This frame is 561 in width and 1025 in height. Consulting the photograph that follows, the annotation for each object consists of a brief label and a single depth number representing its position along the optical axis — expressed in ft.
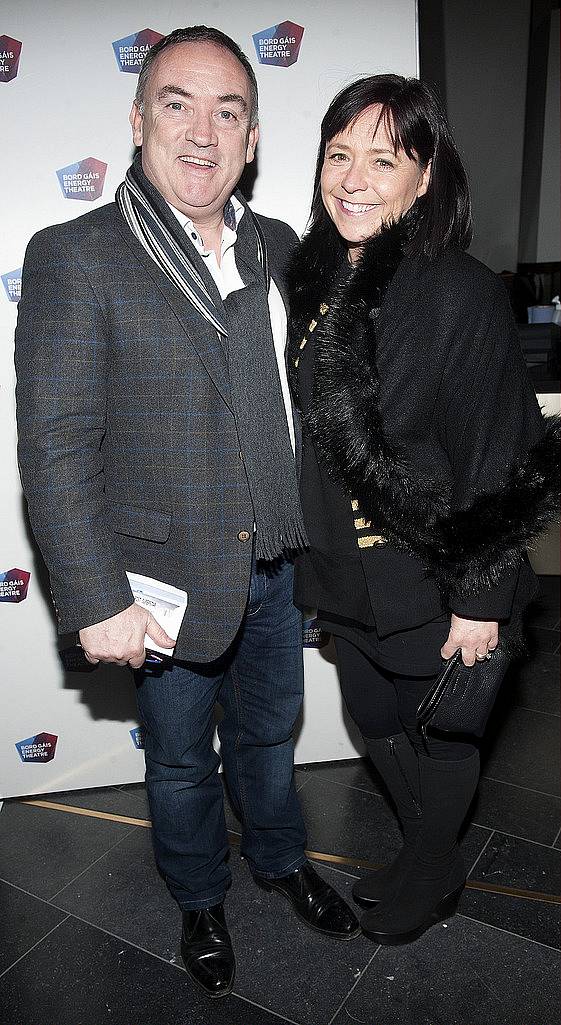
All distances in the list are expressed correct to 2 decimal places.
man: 4.66
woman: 4.56
